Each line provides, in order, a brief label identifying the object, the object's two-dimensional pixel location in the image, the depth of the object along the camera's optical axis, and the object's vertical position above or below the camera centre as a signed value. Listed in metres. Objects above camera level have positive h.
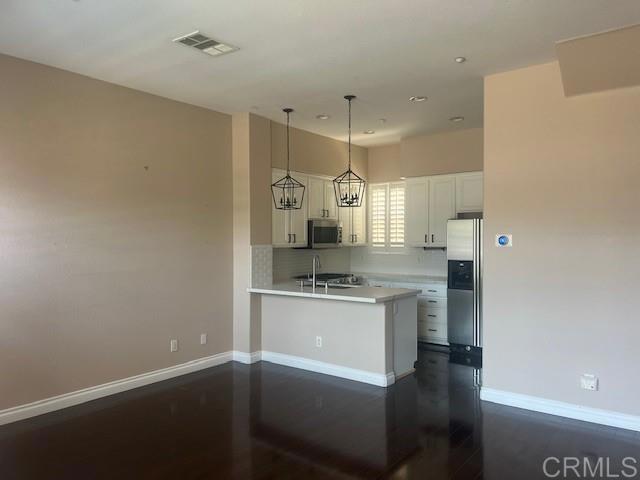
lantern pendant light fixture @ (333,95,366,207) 7.00 +0.78
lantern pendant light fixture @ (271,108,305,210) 5.93 +0.62
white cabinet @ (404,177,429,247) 6.74 +0.40
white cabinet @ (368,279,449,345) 6.29 -0.99
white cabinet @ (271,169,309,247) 5.92 +0.21
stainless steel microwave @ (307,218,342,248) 6.43 +0.09
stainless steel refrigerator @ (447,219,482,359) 5.56 -0.56
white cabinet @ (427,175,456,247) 6.49 +0.47
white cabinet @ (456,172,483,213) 6.23 +0.64
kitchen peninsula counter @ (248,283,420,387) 4.79 -0.99
